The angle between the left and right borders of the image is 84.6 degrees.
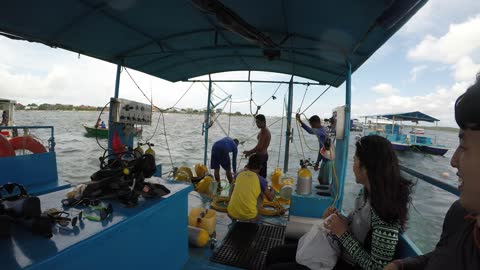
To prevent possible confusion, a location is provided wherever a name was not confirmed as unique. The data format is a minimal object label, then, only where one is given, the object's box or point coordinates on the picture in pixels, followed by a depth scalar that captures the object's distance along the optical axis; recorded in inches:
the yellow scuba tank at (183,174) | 280.8
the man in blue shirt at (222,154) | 268.5
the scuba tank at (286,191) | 217.0
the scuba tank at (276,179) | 273.6
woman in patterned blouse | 65.9
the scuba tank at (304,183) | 160.7
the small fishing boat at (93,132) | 1121.4
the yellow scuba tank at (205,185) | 257.1
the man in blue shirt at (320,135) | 210.1
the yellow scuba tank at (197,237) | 144.1
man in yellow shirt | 157.8
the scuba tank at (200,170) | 299.0
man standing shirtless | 261.0
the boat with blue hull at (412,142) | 1214.3
